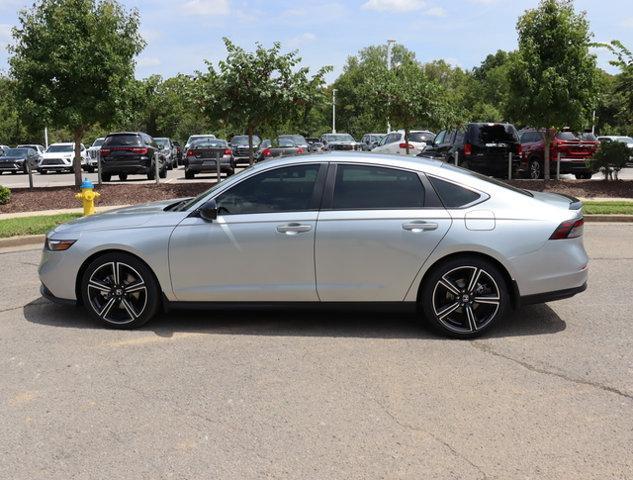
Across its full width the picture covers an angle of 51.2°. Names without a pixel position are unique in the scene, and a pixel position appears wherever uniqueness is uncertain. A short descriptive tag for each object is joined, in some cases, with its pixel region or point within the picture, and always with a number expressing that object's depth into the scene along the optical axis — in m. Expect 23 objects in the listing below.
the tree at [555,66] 17.02
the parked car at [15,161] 33.22
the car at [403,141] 24.61
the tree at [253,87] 16.42
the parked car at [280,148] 22.66
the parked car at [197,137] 31.55
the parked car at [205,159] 22.62
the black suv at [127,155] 20.70
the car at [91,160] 31.00
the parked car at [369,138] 44.33
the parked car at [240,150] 29.41
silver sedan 5.40
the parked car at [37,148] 37.40
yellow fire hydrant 11.44
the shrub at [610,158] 18.09
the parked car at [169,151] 29.65
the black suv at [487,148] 19.09
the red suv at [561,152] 20.52
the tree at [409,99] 19.78
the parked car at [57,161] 31.72
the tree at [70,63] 16.02
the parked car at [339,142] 31.91
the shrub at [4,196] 14.87
